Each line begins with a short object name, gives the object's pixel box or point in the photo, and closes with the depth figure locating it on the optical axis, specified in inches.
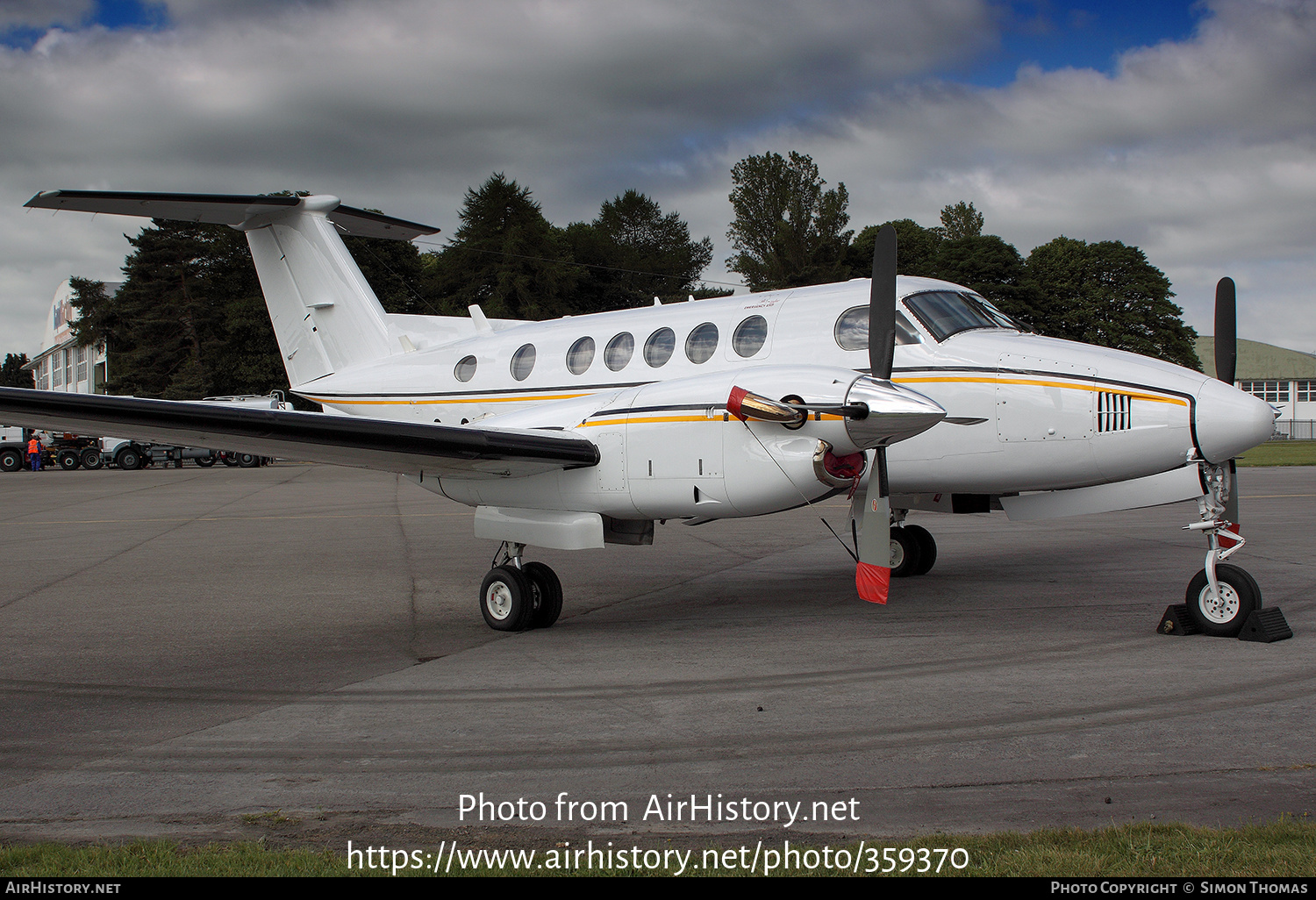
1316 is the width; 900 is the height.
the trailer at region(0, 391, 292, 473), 1562.5
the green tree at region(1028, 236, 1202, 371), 2096.5
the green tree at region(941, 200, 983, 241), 3041.3
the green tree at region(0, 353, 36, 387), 4862.7
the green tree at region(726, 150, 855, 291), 2340.1
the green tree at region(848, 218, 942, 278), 2162.9
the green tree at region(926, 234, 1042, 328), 1969.7
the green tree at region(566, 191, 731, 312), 2792.8
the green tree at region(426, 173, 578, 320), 2204.7
